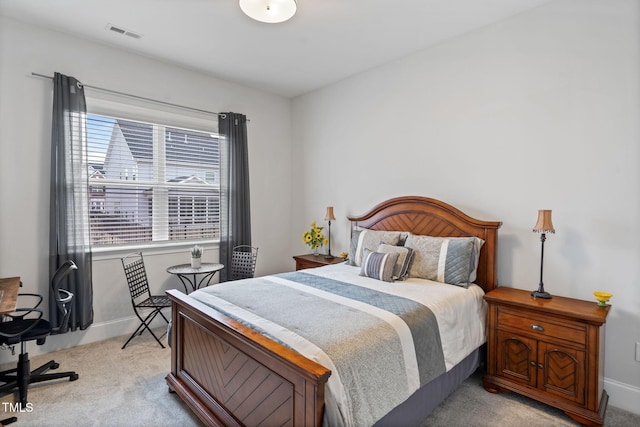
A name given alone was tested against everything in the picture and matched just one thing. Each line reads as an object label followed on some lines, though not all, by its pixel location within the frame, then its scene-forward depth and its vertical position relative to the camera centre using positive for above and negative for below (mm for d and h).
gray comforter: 1447 -645
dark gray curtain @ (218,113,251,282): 4020 +239
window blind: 3326 +243
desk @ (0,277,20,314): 1937 -601
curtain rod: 2910 +1115
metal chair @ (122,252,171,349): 3176 -888
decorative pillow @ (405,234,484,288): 2569 -434
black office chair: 2195 -898
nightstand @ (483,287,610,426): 1994 -954
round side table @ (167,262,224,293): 3344 -679
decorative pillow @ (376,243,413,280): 2707 -454
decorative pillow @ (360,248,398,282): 2668 -498
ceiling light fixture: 2271 +1381
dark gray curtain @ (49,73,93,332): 2898 +60
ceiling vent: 2883 +1543
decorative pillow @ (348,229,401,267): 3088 -338
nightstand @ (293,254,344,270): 3768 -647
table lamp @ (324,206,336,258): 4000 -133
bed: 1416 -716
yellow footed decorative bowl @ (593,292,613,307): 2146 -596
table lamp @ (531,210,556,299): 2307 -161
